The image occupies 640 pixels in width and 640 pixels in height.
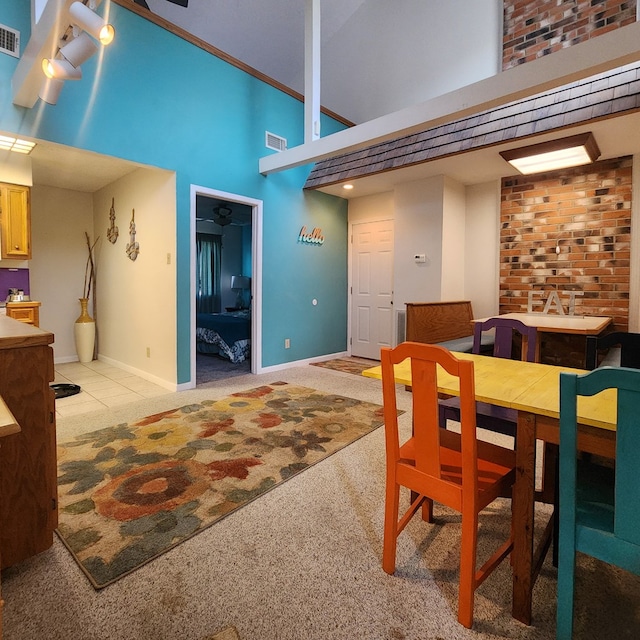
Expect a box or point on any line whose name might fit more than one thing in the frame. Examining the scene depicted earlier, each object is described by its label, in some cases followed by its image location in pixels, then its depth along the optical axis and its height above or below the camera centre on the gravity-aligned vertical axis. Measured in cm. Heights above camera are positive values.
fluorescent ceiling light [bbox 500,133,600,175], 350 +142
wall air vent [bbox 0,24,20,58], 310 +211
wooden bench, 409 -31
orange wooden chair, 129 -65
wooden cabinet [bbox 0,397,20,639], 79 -27
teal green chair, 95 -56
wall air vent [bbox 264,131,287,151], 496 +207
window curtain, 934 +64
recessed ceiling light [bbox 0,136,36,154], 338 +143
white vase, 563 -54
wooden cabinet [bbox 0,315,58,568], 151 -63
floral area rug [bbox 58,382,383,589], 174 -107
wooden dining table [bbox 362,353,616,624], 113 -43
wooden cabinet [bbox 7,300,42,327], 423 -16
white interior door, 581 +15
